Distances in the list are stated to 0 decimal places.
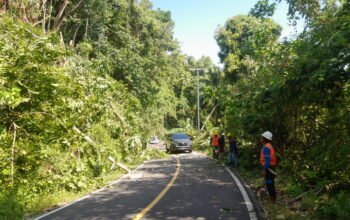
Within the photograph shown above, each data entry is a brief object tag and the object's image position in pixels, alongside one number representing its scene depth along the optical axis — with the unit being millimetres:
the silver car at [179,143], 34219
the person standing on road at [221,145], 23505
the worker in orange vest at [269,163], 9773
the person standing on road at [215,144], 24484
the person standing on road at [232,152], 19750
